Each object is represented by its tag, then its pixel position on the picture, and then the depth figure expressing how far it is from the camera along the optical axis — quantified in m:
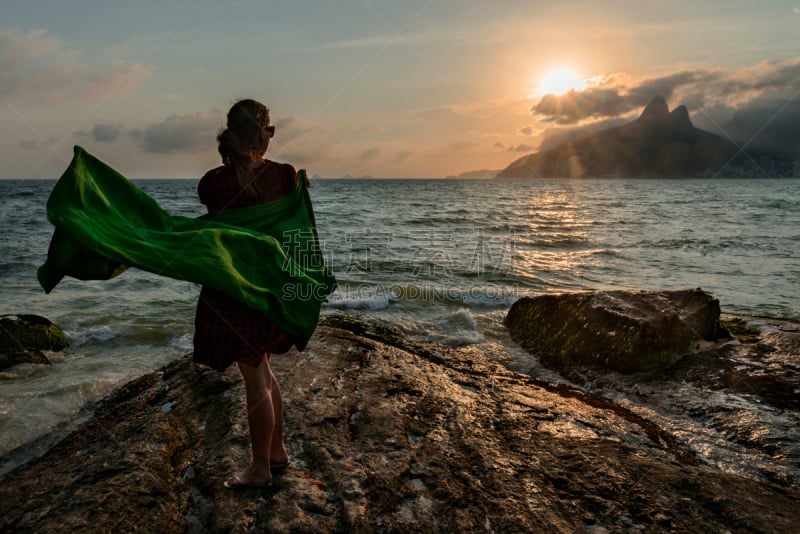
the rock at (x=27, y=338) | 5.94
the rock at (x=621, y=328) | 5.48
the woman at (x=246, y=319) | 2.67
